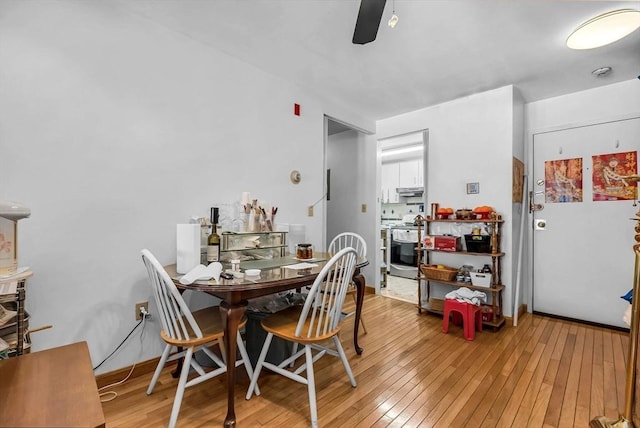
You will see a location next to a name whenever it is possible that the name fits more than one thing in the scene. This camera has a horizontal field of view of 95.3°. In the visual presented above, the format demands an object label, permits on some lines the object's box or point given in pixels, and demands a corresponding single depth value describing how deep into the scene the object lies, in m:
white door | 2.86
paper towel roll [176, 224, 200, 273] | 1.69
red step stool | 2.63
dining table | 1.42
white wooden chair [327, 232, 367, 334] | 2.64
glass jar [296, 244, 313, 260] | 2.16
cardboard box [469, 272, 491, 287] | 2.90
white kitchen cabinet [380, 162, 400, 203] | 6.02
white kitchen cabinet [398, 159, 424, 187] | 5.64
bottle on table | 1.80
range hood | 5.61
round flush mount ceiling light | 1.86
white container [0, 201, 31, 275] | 1.17
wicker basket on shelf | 3.13
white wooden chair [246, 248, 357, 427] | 1.51
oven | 5.26
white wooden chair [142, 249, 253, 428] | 1.40
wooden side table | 0.61
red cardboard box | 3.16
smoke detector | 2.63
